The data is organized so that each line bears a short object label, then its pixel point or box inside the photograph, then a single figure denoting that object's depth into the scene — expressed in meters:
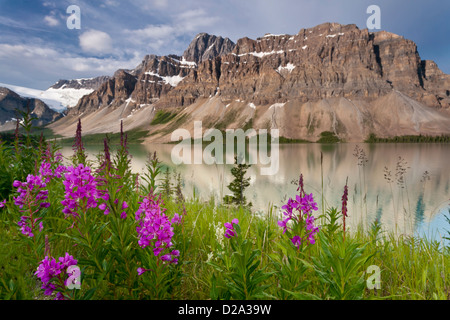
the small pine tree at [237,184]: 23.64
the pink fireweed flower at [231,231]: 2.45
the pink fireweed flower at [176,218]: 2.93
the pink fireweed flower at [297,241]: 2.77
